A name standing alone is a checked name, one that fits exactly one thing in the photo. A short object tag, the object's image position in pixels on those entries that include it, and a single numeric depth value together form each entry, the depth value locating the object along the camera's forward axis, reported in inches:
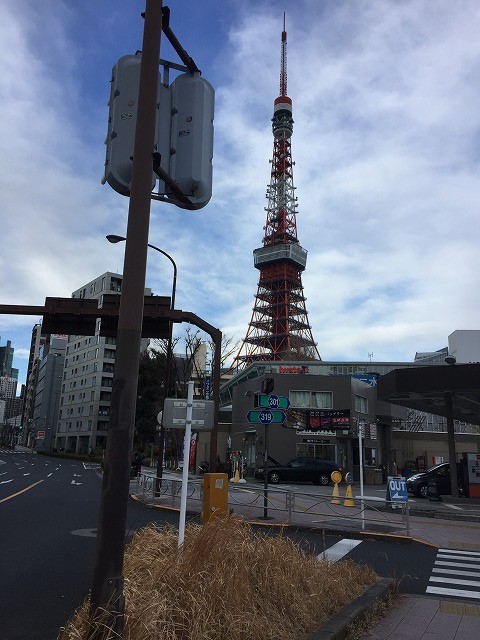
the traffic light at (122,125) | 170.6
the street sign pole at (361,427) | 661.7
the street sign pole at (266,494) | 563.5
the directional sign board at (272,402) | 580.4
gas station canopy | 784.3
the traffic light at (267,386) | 603.8
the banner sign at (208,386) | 1563.4
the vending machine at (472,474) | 864.9
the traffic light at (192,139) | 173.5
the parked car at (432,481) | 919.7
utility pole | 147.3
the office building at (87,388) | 3369.6
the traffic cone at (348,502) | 714.0
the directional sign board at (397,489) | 613.0
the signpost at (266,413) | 580.7
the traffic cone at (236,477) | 1175.2
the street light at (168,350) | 836.0
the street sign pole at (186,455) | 258.4
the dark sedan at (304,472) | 1203.2
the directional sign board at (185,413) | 295.9
